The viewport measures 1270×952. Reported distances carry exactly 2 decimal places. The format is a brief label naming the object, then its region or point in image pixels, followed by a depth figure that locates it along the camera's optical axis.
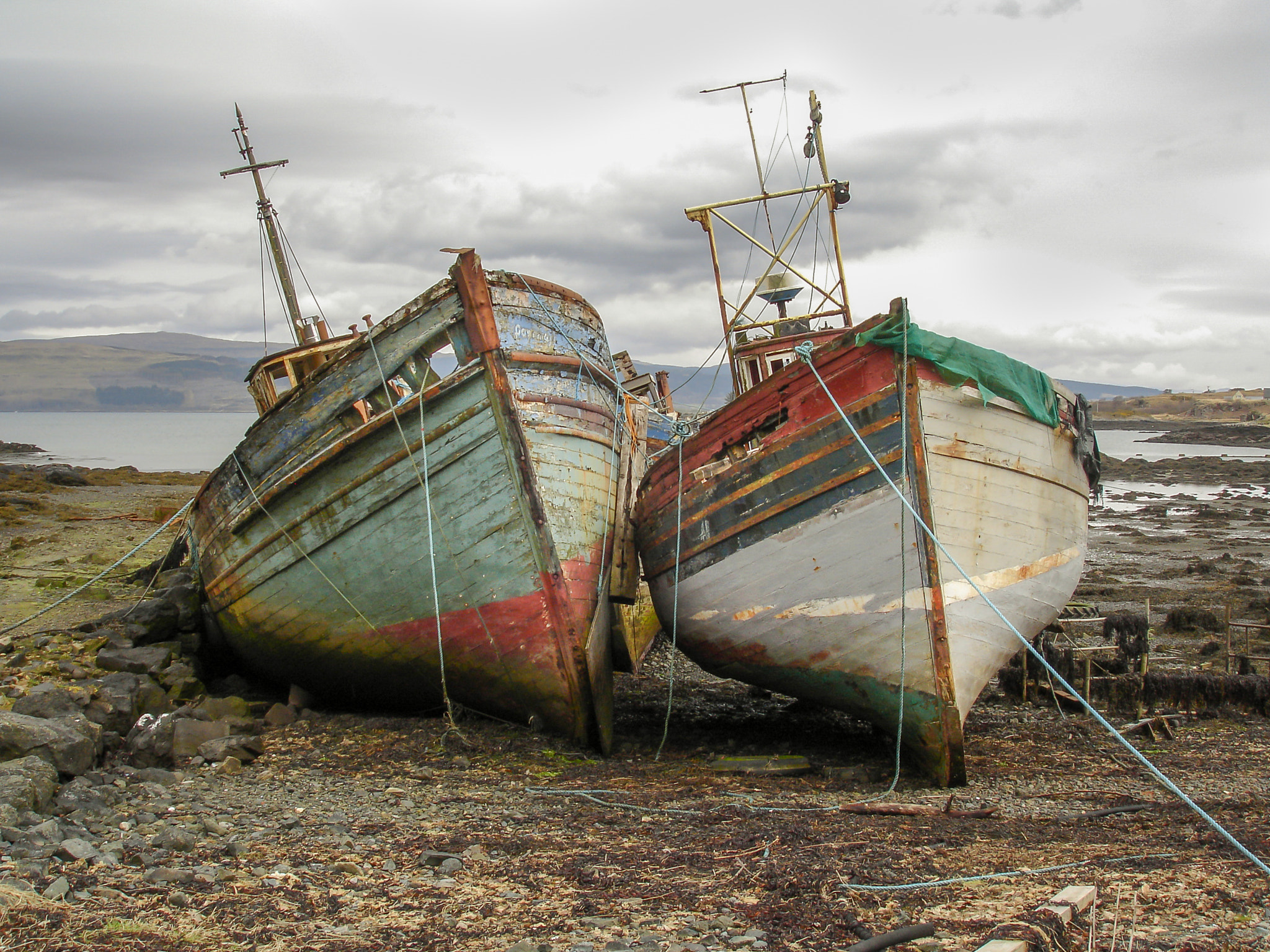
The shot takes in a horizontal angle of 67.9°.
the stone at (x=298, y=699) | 9.59
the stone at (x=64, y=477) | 37.41
